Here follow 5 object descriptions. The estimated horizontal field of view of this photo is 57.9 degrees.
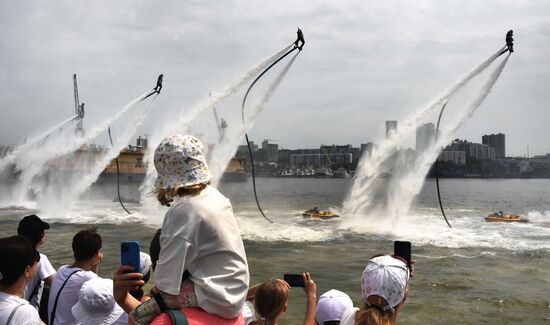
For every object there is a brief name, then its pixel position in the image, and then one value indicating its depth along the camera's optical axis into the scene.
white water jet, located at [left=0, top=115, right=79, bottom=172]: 41.86
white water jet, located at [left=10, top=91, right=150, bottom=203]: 41.03
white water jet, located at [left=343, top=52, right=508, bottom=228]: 28.95
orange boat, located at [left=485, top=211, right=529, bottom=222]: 33.31
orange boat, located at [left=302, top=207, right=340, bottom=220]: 33.69
